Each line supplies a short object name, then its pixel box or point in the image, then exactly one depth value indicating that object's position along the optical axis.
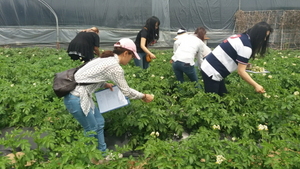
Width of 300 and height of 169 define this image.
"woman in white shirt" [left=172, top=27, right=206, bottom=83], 4.66
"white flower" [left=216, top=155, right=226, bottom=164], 2.20
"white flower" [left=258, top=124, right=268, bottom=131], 2.95
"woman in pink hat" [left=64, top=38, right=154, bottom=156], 2.71
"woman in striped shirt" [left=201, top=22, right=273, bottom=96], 3.33
